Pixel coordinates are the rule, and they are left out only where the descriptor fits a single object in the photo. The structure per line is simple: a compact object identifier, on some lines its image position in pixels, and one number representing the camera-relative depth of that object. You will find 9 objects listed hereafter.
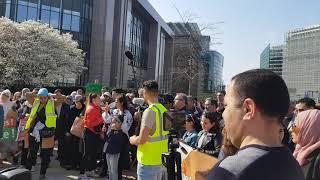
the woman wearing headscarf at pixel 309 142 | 2.49
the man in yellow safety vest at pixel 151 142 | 3.08
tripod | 1.91
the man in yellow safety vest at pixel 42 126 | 5.25
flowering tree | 24.38
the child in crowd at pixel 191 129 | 3.74
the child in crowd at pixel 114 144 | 4.75
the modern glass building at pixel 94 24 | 31.72
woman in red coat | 5.25
